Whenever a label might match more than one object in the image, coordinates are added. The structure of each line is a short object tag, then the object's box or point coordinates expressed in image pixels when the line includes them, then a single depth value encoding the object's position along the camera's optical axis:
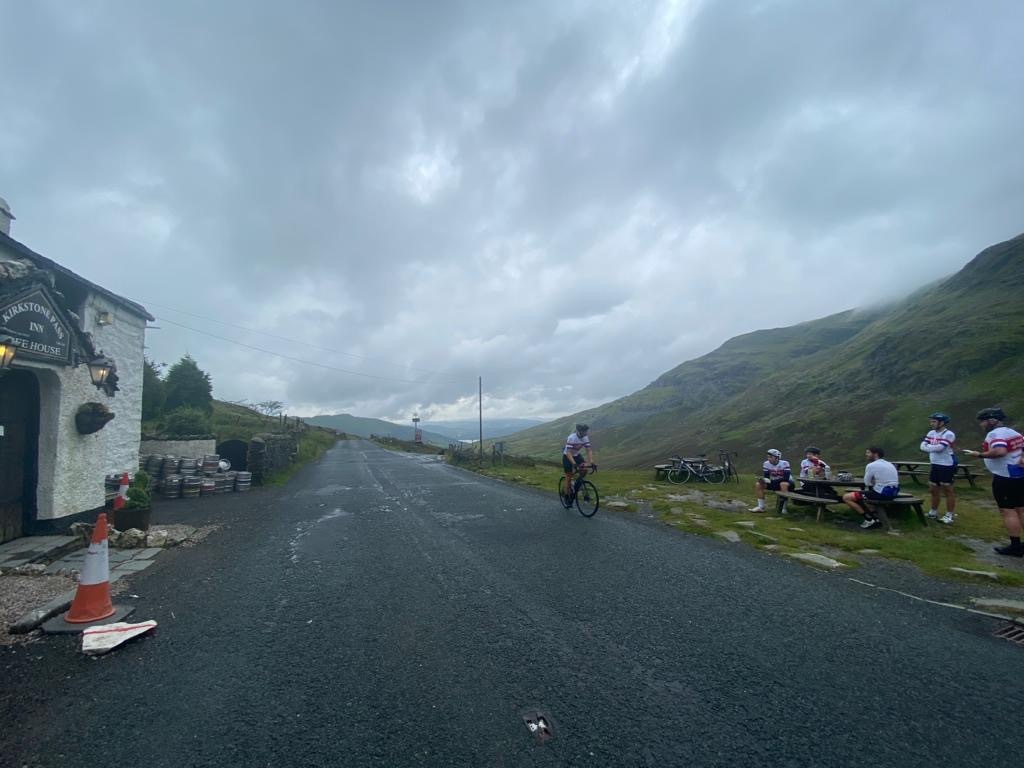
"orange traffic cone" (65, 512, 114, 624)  4.75
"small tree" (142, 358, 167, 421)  26.95
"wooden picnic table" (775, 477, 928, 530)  8.70
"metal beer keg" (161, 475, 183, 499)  14.02
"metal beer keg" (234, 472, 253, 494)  16.08
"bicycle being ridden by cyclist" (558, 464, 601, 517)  10.51
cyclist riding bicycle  10.99
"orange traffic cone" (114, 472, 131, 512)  8.29
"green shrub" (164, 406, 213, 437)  20.30
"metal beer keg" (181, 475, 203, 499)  14.30
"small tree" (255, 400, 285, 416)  65.92
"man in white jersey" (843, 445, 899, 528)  8.80
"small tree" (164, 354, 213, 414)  29.65
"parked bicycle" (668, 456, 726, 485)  18.97
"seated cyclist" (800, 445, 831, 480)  11.12
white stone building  7.02
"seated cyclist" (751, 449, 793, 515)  11.20
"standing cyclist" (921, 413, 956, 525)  8.99
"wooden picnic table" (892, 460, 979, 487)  13.53
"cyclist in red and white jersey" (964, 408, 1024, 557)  6.96
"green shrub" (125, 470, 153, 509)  8.54
